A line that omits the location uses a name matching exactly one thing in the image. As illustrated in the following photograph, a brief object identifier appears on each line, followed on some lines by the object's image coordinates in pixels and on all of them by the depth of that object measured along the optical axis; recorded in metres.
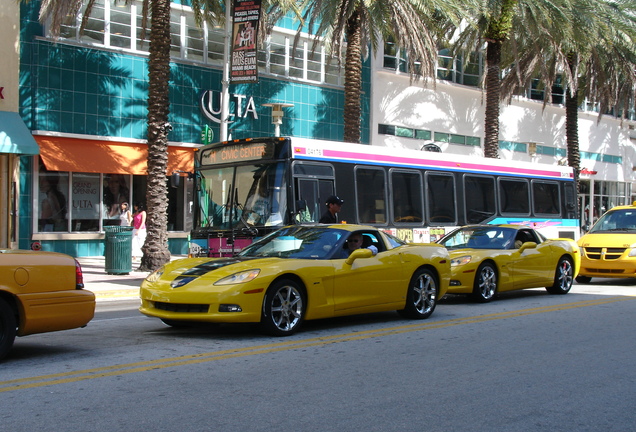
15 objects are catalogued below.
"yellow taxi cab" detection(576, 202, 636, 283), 17.08
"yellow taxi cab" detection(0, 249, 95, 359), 7.04
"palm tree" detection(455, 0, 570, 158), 26.48
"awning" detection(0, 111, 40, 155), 20.17
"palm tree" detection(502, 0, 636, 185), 28.36
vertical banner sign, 20.17
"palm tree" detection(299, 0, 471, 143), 22.56
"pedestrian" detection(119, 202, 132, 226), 23.72
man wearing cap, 12.71
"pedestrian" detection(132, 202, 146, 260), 23.36
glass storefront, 22.84
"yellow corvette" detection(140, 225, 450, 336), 8.65
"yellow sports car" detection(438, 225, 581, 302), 13.30
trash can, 18.56
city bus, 13.92
